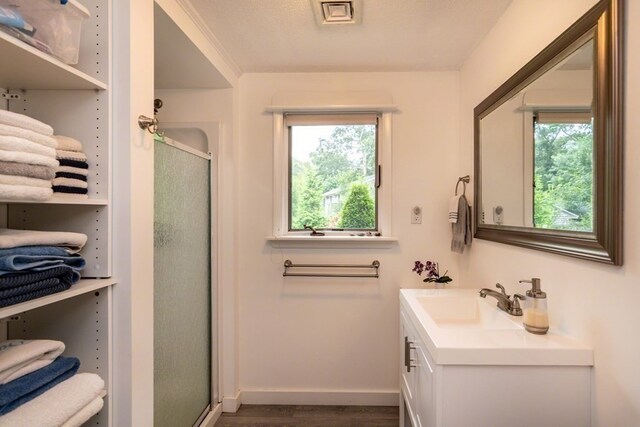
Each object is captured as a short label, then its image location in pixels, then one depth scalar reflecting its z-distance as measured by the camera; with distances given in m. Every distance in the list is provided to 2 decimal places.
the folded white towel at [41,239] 0.80
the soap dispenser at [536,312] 1.16
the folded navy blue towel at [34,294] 0.76
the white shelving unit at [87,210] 1.07
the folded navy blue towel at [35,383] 0.76
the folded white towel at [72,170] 0.96
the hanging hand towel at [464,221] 1.95
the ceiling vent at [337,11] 1.49
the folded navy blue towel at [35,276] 0.76
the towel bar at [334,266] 2.19
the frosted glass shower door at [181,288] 1.51
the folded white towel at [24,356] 0.80
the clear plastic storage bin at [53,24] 0.85
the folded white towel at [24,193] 0.73
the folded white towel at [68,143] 0.97
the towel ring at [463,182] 2.03
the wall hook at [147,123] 1.17
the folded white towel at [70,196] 0.94
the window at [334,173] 2.27
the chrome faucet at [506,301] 1.39
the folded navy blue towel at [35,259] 0.76
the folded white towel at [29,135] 0.75
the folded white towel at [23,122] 0.75
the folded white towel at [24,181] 0.74
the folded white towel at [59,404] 0.77
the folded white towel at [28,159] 0.74
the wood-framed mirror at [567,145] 0.93
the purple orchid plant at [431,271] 2.07
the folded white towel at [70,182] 0.95
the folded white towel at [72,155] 0.96
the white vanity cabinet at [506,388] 1.04
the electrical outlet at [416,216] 2.20
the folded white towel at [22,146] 0.75
